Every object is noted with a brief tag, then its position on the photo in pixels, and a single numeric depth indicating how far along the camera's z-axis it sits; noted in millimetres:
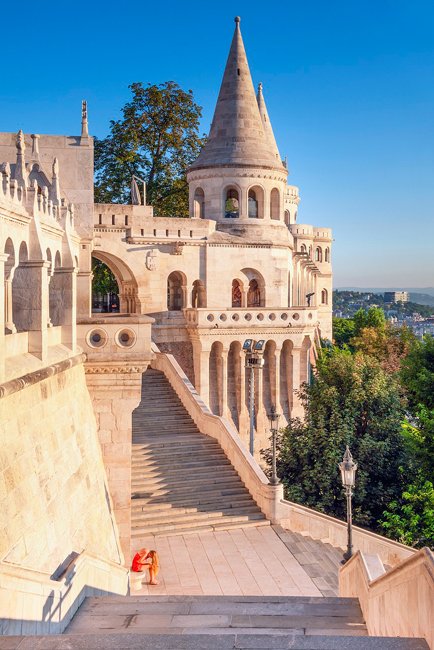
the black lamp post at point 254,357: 23188
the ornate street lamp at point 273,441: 18780
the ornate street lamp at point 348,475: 15477
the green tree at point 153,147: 35469
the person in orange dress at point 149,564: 14703
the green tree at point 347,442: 22125
